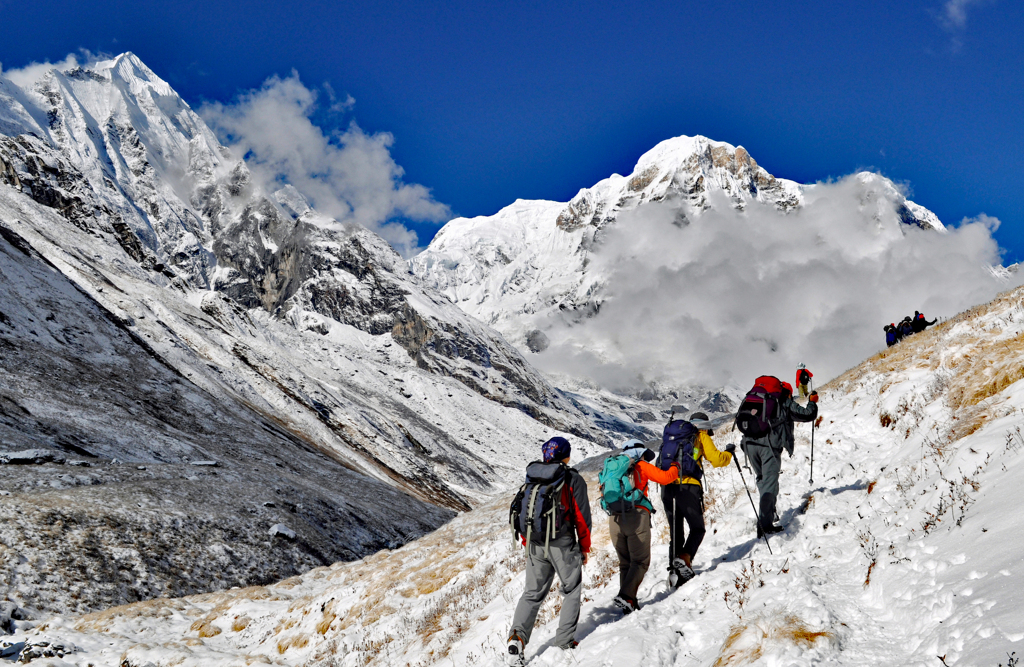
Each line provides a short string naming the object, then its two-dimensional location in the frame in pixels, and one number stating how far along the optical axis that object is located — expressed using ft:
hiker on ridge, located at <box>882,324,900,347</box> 79.36
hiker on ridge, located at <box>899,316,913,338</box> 77.64
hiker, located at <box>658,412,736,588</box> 26.71
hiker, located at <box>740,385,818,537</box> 29.40
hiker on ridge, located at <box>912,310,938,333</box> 75.31
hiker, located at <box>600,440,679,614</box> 24.68
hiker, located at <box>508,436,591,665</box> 23.73
